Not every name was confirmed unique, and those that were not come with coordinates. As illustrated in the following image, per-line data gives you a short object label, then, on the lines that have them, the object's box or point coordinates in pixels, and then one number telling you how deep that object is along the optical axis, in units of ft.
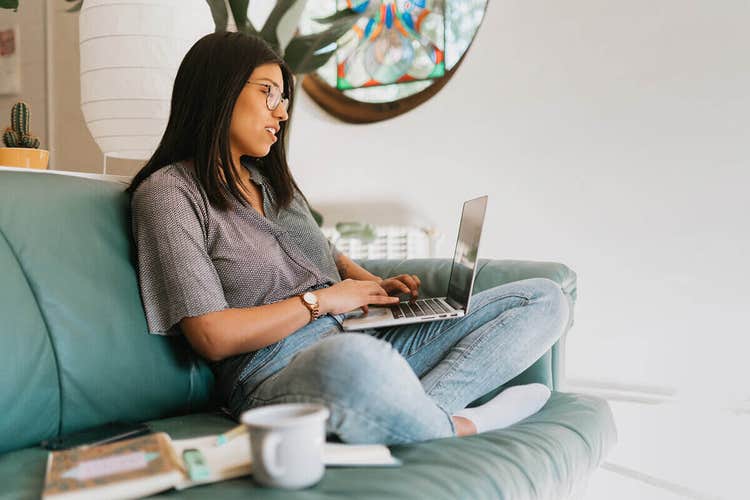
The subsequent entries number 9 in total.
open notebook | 2.43
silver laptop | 3.99
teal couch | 2.99
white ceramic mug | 2.43
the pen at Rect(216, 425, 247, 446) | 2.90
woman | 3.59
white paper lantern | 5.77
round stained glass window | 8.07
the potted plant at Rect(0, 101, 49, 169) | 4.69
